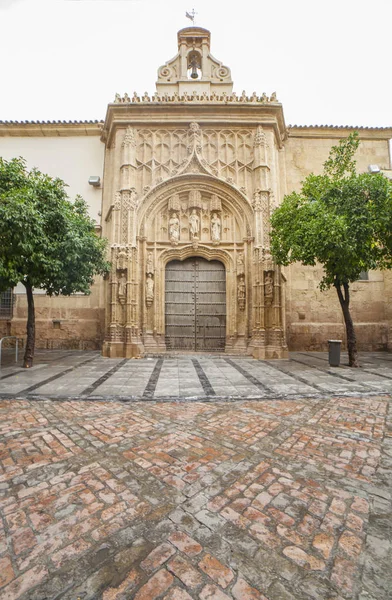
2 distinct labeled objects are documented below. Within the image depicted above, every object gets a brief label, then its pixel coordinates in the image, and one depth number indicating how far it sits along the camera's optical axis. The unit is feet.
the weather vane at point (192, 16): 49.01
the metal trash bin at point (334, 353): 28.45
